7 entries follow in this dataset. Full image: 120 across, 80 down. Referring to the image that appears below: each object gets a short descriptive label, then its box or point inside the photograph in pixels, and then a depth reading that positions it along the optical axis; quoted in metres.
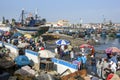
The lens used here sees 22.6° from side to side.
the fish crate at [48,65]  21.97
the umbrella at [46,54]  23.27
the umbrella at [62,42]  29.20
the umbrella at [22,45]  29.92
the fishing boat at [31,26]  62.94
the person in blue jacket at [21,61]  21.17
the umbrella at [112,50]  24.89
